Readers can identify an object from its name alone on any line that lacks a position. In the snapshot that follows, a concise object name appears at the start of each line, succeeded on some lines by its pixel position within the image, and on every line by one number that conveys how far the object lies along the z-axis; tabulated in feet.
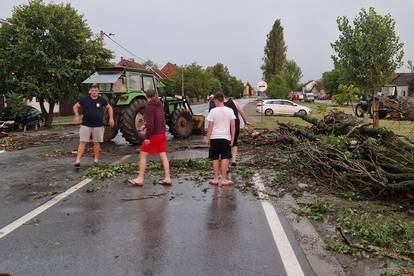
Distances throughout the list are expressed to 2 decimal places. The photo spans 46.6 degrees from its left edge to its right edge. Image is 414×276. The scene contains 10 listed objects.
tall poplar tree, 315.58
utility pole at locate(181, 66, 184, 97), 259.62
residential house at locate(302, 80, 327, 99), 527.64
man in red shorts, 28.30
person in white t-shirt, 28.55
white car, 123.13
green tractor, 46.52
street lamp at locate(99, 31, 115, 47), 120.24
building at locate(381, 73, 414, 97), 254.29
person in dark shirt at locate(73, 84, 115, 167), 35.04
